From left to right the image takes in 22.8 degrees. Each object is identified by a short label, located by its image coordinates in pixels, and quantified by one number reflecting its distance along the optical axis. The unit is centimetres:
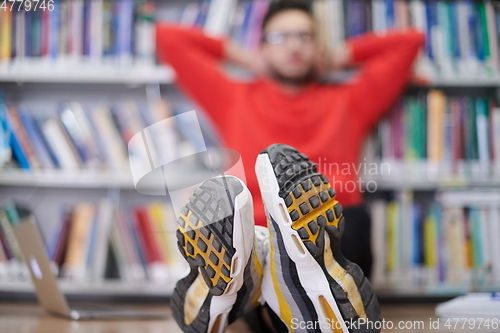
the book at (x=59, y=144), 321
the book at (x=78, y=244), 319
